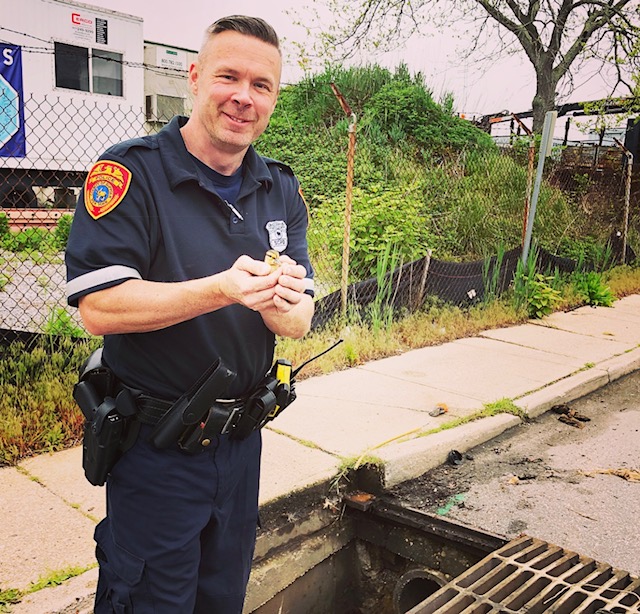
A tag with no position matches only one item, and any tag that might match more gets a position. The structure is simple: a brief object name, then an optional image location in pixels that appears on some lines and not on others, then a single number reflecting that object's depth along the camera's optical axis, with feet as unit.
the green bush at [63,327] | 14.98
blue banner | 37.11
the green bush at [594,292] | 29.37
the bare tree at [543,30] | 55.77
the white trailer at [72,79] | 40.88
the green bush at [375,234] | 24.94
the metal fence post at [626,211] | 35.92
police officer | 5.34
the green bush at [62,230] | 32.40
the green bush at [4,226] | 30.91
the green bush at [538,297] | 25.85
